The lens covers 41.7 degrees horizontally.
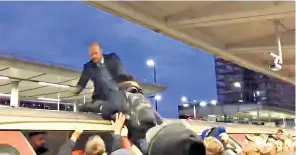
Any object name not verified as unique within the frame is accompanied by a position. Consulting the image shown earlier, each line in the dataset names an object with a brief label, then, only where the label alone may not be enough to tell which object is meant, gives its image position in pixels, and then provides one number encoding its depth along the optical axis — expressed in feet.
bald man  10.18
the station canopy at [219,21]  14.84
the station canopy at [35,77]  28.19
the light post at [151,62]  65.65
